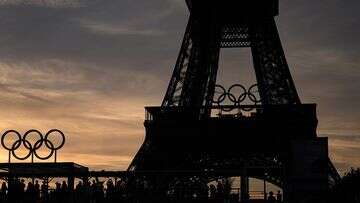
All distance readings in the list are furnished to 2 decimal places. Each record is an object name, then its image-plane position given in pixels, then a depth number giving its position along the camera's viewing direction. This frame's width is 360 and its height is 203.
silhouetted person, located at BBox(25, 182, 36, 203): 29.05
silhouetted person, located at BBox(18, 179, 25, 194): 29.76
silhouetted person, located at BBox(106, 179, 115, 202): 30.83
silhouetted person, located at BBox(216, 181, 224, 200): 31.98
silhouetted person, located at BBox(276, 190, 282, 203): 41.86
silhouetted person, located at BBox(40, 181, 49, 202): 31.30
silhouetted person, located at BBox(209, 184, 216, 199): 33.34
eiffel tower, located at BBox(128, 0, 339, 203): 59.62
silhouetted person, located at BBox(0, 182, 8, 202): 30.11
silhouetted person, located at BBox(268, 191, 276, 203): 34.31
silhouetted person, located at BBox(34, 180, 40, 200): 29.62
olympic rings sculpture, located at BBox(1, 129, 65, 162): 39.31
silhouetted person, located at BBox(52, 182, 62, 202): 29.80
